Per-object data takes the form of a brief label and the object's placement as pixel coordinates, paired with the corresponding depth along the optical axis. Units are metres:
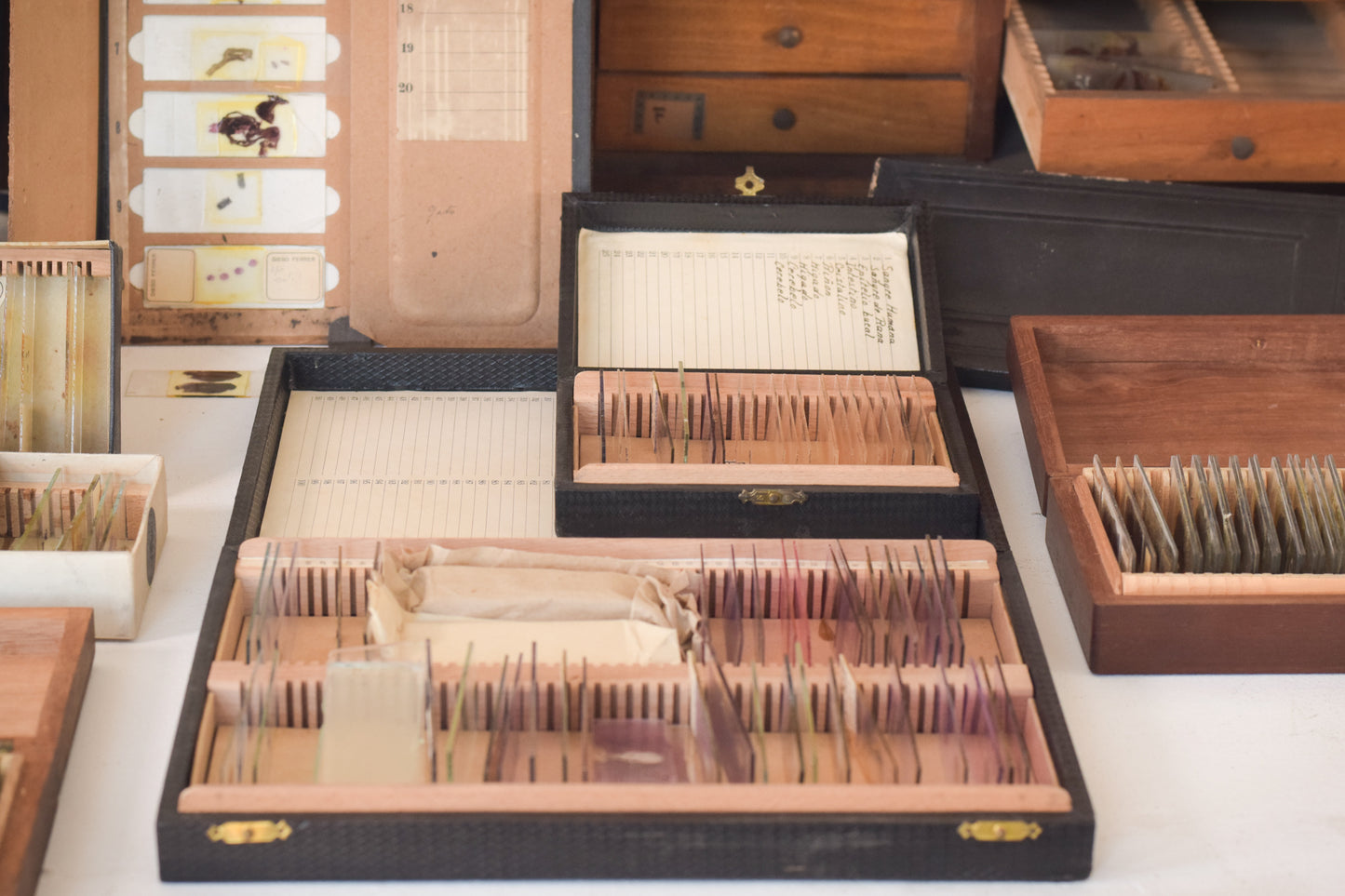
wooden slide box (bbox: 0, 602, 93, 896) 0.71
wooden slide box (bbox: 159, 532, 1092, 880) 0.72
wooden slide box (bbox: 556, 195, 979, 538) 0.83
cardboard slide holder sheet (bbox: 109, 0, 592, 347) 0.95
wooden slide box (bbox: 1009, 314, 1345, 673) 0.80
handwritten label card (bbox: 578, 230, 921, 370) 0.91
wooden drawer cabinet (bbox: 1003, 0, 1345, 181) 0.98
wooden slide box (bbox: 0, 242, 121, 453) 0.86
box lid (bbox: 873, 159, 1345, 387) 0.98
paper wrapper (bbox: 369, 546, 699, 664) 0.78
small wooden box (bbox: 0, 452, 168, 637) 0.79
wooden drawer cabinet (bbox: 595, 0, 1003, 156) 1.04
